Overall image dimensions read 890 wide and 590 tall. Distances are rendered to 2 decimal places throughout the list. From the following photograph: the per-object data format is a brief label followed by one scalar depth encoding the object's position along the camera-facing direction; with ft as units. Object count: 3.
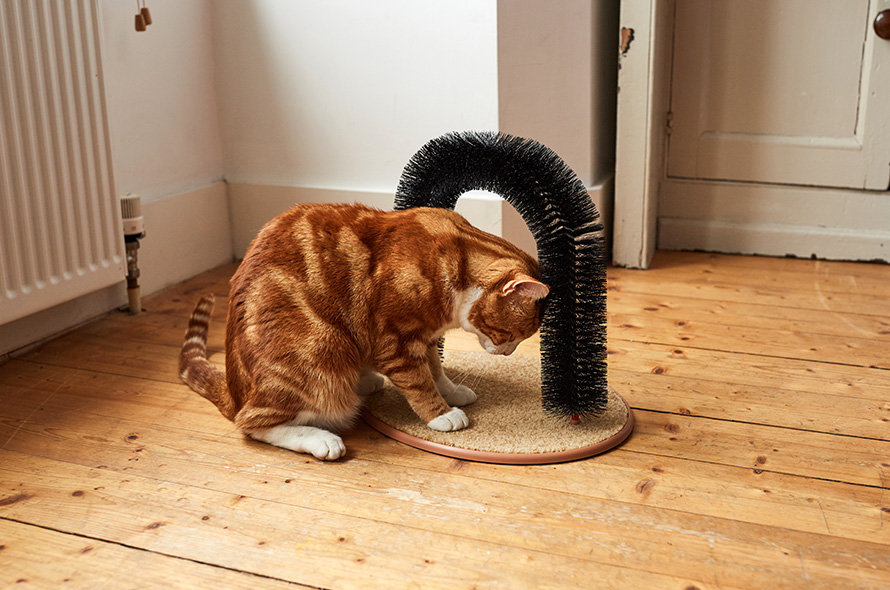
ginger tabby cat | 4.32
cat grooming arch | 4.26
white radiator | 5.38
